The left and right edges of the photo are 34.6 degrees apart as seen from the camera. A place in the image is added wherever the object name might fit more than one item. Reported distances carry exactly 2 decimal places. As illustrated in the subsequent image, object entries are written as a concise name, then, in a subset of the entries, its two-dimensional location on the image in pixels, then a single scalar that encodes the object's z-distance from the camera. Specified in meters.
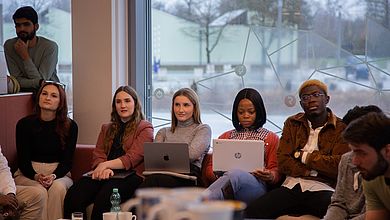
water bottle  3.67
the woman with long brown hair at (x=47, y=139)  4.73
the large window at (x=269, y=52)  5.07
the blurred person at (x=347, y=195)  3.45
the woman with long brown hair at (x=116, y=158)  4.46
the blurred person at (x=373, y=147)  2.76
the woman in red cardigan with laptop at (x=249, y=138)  4.12
